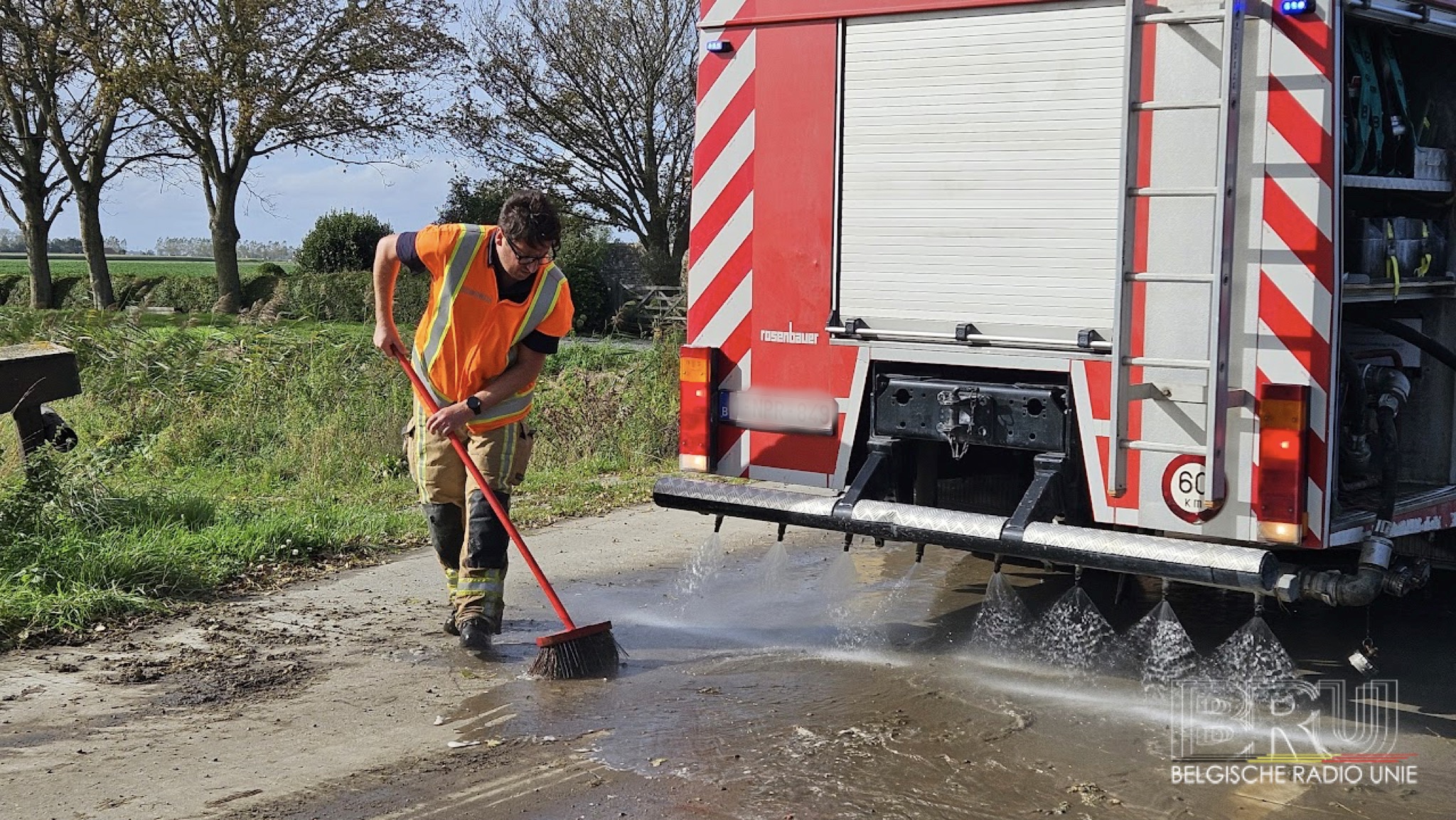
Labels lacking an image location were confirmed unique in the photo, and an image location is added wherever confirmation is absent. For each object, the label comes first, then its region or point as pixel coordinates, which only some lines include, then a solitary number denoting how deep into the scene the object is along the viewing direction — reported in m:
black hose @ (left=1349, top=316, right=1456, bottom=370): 5.42
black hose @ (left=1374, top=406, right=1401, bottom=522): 4.94
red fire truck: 4.57
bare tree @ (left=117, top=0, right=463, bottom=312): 24.98
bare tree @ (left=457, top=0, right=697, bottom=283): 28.06
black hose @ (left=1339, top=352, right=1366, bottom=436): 5.02
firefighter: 5.47
